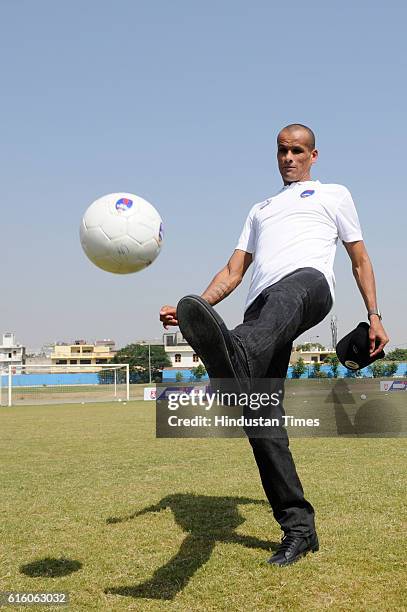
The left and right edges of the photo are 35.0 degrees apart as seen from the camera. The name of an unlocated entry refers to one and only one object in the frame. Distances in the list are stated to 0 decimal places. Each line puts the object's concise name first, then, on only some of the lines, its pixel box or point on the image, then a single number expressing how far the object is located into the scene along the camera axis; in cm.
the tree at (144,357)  10268
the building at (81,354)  12788
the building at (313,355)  11894
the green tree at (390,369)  7231
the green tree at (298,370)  6927
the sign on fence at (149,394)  4063
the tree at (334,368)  6822
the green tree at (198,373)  6551
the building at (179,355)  11262
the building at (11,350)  13279
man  390
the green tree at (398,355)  10538
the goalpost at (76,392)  4388
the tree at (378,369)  7217
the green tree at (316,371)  7144
